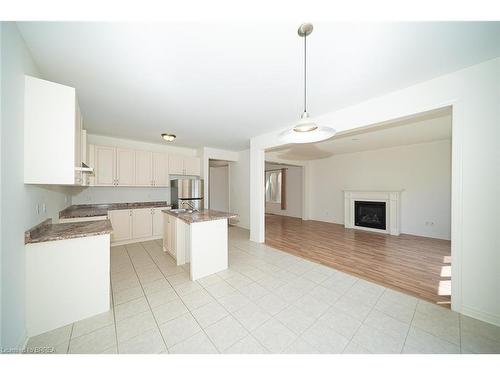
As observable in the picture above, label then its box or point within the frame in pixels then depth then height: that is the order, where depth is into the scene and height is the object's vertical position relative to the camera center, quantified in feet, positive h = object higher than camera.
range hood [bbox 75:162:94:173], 5.80 +0.64
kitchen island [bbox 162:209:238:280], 8.28 -2.85
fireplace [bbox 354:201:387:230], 17.30 -2.81
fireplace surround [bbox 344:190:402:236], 16.37 -2.37
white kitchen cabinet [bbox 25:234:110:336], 4.95 -2.98
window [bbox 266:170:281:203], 28.17 +0.19
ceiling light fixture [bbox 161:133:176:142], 12.21 +3.62
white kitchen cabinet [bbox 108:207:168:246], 12.85 -3.05
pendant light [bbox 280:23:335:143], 4.40 +1.65
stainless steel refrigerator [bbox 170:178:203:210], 14.71 -0.56
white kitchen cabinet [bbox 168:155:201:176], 15.93 +2.08
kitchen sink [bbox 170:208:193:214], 10.54 -1.56
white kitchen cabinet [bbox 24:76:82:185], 4.64 +1.49
